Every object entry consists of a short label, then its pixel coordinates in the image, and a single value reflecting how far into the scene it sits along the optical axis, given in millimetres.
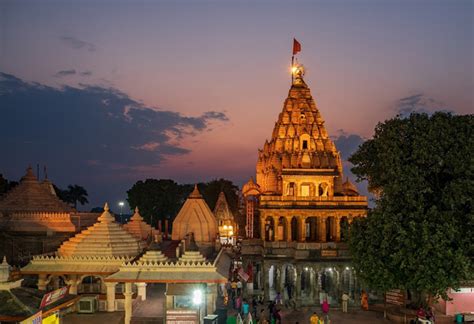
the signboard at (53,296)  16594
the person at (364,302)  29703
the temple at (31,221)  33753
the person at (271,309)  26038
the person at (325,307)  27466
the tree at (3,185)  57916
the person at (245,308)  27094
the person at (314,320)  23372
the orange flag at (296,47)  53969
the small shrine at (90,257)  23750
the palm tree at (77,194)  91188
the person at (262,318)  23969
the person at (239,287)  32303
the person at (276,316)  25175
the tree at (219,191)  73688
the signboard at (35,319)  15702
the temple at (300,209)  34688
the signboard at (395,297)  28656
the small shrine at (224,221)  49156
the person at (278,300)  31500
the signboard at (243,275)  29081
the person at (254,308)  27480
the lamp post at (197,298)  21250
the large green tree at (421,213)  22516
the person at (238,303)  28422
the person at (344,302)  29266
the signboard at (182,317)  18875
